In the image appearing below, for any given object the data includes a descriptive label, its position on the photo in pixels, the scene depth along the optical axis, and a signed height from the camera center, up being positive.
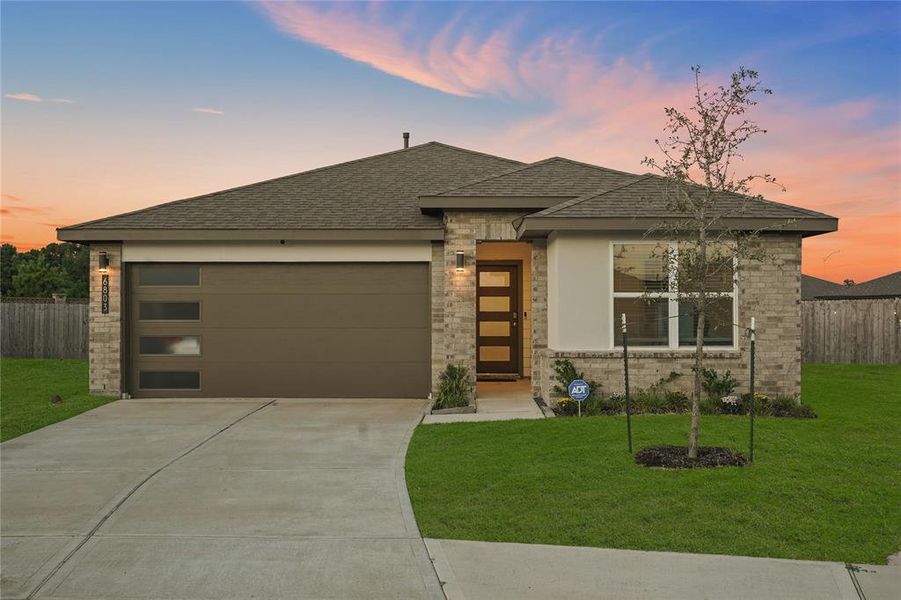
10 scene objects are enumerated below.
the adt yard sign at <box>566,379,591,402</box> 8.97 -1.30
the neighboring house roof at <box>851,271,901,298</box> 32.41 +0.54
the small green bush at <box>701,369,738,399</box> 9.98 -1.33
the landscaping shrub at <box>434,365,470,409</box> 10.83 -1.53
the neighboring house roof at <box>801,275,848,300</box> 36.25 +0.56
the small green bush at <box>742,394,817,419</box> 9.69 -1.67
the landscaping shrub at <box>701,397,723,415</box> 9.69 -1.64
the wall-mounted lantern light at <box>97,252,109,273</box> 11.98 +0.66
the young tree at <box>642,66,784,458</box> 6.70 +1.56
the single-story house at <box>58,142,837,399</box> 11.52 +0.23
